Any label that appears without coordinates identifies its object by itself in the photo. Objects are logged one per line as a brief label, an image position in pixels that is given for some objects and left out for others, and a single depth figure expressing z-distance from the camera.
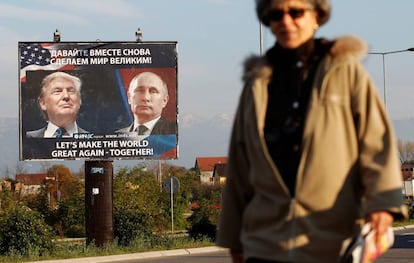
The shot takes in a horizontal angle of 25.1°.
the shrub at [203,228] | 27.34
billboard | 26.77
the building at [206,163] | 142.00
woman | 3.67
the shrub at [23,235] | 22.91
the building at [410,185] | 65.56
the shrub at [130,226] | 25.97
